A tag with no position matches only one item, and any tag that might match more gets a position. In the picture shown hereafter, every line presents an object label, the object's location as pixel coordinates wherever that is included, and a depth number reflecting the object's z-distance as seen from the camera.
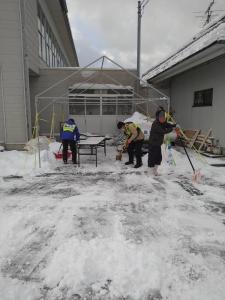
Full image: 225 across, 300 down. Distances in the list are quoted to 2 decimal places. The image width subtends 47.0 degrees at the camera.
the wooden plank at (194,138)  10.48
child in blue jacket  7.84
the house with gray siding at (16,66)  9.39
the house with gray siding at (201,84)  8.29
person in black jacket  6.45
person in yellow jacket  7.56
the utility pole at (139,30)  16.18
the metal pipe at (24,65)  9.35
